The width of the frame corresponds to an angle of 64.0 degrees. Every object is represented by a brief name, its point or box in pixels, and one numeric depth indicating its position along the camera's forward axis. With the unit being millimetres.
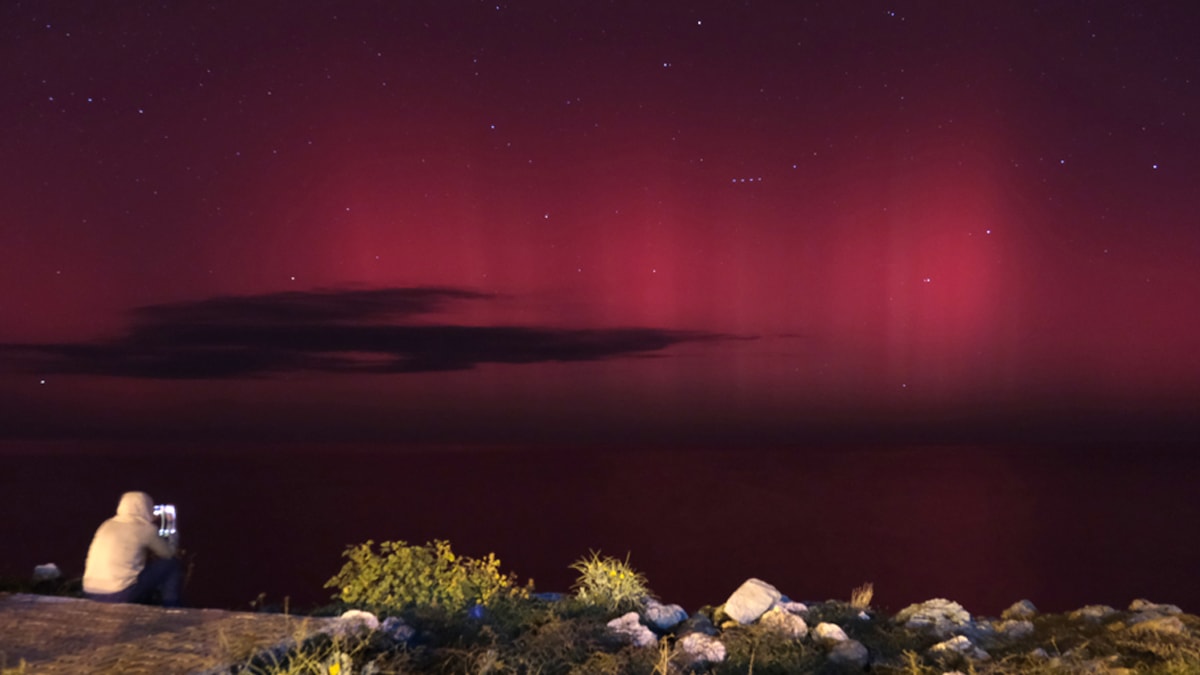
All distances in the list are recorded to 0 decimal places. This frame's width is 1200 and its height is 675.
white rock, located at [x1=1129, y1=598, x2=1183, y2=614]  10430
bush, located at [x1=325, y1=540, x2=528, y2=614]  8664
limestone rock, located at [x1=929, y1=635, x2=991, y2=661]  7816
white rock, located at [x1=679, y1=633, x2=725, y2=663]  7207
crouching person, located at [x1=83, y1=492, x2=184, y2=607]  7812
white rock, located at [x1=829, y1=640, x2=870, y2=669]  7508
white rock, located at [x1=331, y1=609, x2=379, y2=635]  6227
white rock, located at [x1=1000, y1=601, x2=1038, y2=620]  10867
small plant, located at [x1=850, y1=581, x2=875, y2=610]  9727
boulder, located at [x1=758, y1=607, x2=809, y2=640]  7924
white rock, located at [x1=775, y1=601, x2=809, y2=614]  8854
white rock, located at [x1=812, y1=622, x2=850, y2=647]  7865
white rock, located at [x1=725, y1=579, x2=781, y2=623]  8781
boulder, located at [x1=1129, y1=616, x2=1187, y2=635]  8555
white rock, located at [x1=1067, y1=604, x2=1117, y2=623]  10430
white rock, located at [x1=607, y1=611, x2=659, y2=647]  7715
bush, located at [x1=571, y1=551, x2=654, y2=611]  8961
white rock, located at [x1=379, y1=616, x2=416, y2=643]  6560
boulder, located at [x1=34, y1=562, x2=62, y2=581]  10494
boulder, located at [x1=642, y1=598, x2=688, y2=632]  8609
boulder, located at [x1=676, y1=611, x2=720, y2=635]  8402
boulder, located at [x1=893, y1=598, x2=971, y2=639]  8828
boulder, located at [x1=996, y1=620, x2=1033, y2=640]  9281
